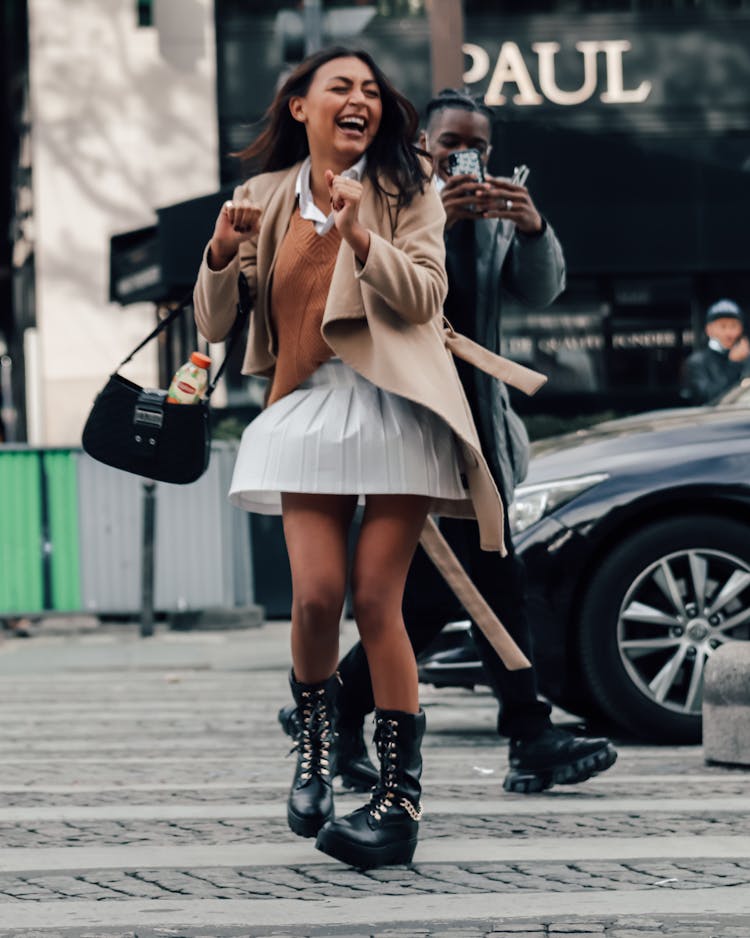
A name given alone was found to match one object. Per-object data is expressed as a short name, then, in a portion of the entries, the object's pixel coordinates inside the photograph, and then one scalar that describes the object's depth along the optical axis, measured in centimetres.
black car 925
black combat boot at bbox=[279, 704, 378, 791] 773
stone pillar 836
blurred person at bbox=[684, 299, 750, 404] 1690
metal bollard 1745
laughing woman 628
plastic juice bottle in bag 666
